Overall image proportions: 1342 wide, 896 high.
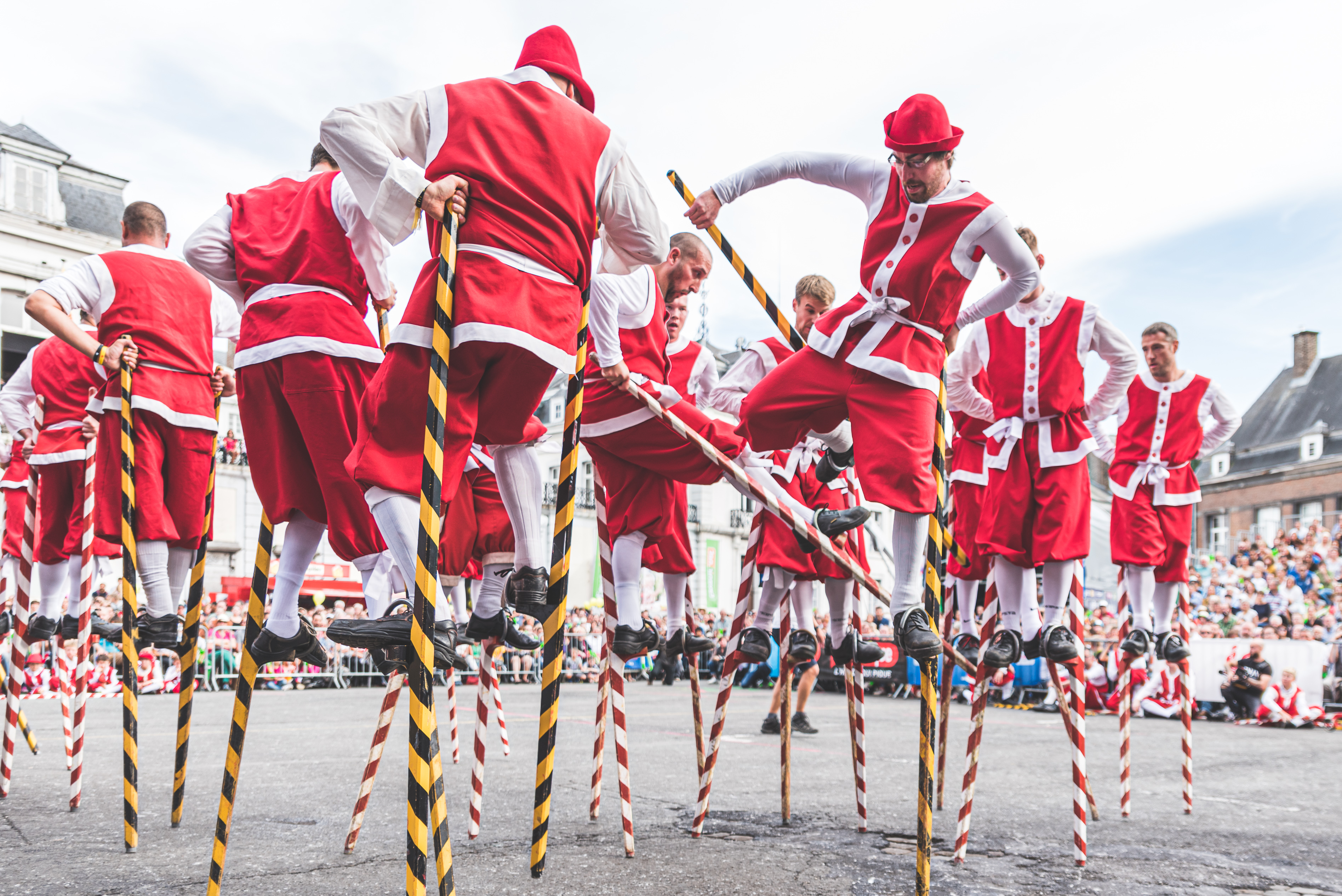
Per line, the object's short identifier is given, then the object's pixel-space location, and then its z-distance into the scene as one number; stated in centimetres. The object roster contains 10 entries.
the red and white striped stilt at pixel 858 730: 469
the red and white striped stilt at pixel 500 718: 721
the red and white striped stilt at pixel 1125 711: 543
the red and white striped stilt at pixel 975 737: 423
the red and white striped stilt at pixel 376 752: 389
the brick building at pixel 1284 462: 5081
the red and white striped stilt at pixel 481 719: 429
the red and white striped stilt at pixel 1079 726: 419
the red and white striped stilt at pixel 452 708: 631
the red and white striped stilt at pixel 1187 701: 565
